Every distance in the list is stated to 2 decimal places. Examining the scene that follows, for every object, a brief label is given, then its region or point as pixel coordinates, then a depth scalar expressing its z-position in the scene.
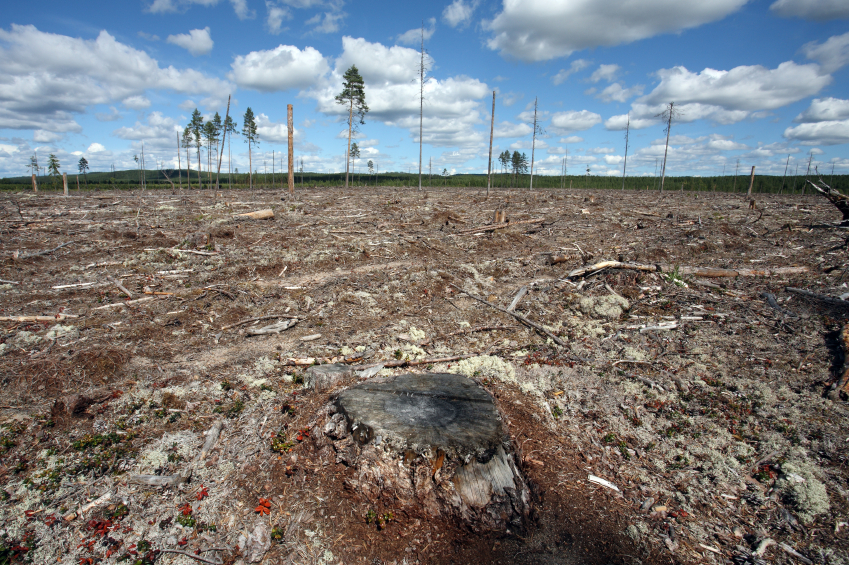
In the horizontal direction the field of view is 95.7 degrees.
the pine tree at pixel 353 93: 40.00
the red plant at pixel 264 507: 3.51
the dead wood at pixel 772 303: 7.23
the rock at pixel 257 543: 3.20
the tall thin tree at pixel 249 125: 55.50
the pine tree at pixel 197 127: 57.97
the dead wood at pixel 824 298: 7.15
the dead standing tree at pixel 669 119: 47.84
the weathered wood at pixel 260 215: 18.12
